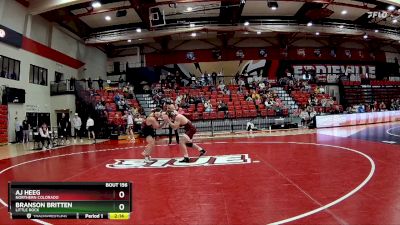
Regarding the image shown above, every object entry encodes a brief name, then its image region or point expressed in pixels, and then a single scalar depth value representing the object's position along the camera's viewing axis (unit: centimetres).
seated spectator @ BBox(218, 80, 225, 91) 2603
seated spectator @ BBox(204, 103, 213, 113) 2281
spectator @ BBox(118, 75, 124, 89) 2707
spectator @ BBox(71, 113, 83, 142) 2009
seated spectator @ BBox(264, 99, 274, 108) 2364
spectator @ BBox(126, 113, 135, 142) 1764
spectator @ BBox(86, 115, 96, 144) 1895
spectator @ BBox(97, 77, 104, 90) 2493
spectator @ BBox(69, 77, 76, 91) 2314
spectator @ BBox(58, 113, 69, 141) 1888
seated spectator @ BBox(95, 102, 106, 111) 2092
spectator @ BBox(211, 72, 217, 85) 2772
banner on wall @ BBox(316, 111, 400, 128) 2064
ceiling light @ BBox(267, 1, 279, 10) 2090
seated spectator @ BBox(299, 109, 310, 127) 2178
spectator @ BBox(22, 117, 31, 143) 1877
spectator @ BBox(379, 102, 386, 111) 2806
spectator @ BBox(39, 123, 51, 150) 1429
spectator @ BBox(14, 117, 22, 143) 1905
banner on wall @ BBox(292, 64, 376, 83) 3112
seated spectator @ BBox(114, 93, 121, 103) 2329
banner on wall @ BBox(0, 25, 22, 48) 1809
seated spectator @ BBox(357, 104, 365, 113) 2528
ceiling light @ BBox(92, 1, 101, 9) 1902
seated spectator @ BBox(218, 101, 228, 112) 2294
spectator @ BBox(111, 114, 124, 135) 2000
